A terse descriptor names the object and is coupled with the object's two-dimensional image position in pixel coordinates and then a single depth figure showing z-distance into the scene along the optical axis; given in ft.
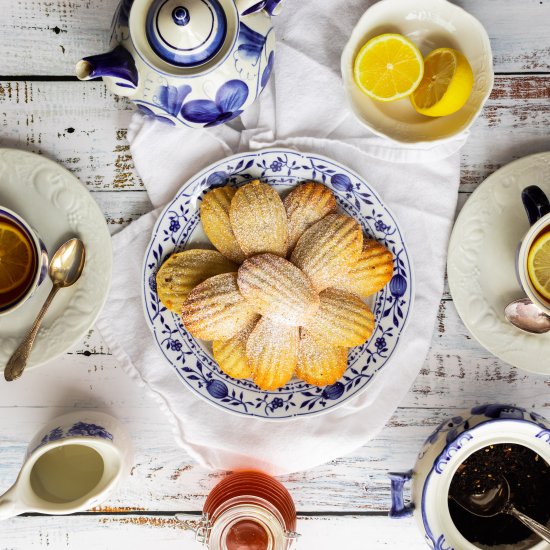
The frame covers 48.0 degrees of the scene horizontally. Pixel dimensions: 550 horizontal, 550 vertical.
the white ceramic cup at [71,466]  4.20
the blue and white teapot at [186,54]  3.56
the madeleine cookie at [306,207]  4.47
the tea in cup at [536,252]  4.05
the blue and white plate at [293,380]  4.51
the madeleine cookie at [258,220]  4.28
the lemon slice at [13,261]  4.31
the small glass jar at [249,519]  4.39
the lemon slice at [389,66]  4.34
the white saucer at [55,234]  4.45
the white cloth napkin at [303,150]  4.61
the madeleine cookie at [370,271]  4.41
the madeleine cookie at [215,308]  4.26
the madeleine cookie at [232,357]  4.43
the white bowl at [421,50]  4.39
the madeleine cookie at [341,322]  4.34
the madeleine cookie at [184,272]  4.40
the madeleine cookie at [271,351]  4.29
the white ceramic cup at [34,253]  4.13
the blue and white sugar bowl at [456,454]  4.13
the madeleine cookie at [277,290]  4.16
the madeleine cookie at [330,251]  4.29
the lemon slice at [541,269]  4.16
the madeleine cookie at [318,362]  4.40
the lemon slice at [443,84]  4.29
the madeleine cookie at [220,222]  4.44
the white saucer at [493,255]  4.50
